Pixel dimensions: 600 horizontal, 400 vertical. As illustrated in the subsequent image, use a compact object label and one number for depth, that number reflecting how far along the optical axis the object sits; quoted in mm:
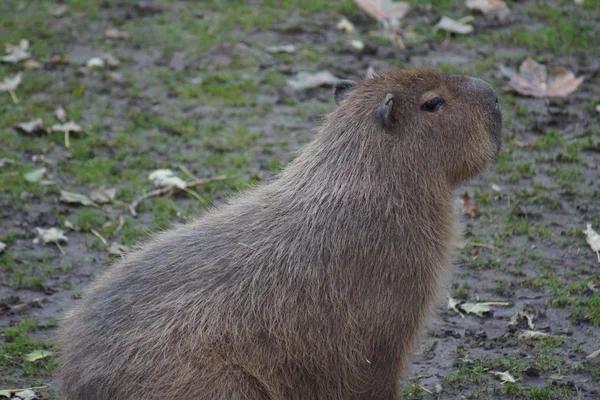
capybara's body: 6621
